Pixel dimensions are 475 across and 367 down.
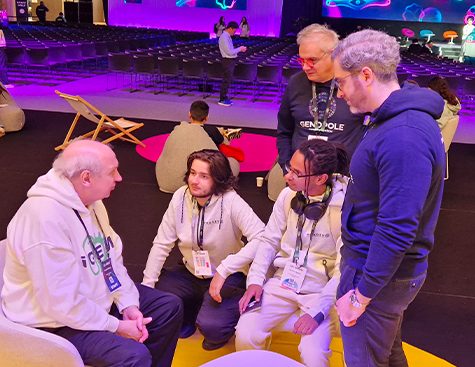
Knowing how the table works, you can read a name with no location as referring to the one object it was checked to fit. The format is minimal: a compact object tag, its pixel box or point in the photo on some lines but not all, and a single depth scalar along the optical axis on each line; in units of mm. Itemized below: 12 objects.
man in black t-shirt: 3266
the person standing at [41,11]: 27969
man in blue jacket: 1776
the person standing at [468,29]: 22416
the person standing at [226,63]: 10961
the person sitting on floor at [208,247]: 3076
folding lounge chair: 6866
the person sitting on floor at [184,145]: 5492
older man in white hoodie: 2217
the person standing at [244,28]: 20786
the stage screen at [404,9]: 26047
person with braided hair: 2762
